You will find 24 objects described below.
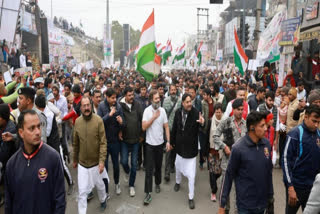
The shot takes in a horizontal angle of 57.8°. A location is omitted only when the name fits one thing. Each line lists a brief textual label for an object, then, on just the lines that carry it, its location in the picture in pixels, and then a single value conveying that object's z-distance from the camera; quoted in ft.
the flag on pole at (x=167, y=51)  75.91
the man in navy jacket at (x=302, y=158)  10.29
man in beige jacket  13.52
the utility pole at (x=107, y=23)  86.42
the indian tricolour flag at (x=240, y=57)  36.40
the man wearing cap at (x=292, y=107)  18.60
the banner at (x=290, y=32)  32.53
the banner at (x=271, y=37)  34.63
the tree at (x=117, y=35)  333.25
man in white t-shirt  16.07
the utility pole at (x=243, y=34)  62.44
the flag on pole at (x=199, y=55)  76.07
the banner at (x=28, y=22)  71.67
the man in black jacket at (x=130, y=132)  16.84
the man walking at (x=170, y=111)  19.04
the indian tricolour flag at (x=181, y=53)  83.87
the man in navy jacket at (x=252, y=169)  9.66
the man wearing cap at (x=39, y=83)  25.21
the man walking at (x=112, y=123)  16.22
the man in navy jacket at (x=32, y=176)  8.21
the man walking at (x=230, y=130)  13.00
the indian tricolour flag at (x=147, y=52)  26.78
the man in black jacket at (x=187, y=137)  15.76
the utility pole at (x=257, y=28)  56.65
